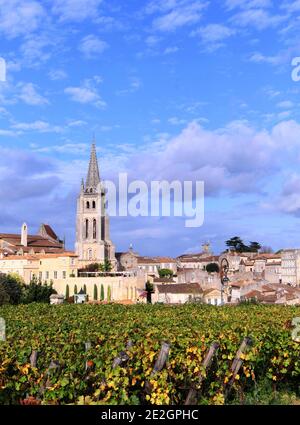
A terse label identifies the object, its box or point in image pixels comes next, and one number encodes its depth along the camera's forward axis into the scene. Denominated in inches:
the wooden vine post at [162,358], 392.2
